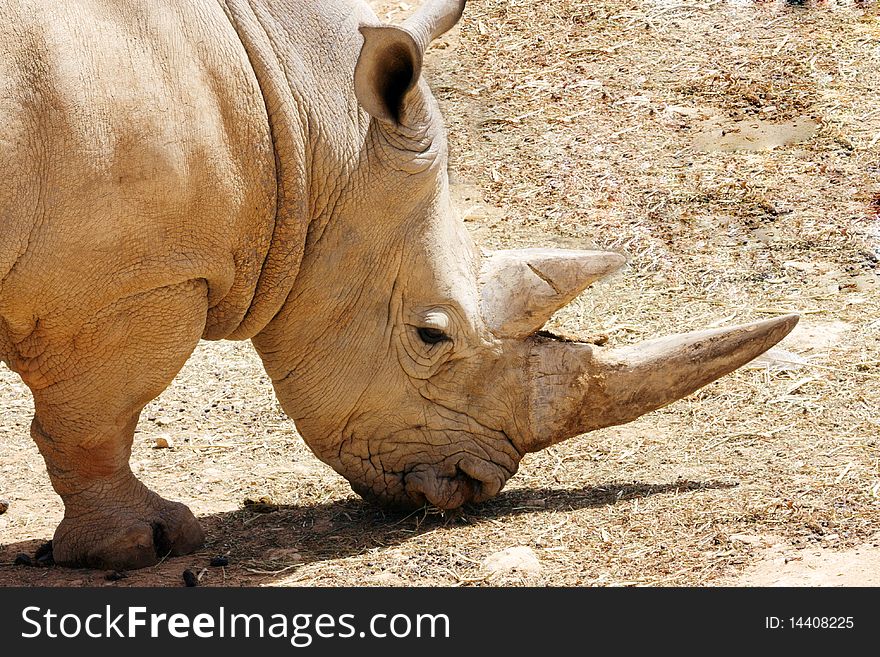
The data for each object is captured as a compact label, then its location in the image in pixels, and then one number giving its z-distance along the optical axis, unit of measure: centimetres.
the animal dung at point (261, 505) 1353
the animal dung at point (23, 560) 1201
